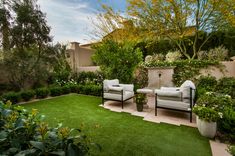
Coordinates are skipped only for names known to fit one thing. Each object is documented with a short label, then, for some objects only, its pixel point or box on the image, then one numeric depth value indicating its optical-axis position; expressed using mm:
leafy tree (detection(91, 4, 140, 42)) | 8602
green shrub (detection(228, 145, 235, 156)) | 1541
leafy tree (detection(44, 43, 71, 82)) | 7519
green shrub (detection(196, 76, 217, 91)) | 5754
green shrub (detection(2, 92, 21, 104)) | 5311
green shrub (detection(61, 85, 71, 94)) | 7143
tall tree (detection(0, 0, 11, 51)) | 5930
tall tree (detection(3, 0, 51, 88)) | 6090
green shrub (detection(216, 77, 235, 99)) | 4728
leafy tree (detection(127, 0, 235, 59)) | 6559
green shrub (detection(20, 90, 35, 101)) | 5761
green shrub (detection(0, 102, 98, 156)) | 984
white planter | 2725
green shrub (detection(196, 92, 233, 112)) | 2928
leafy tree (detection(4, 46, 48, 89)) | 5906
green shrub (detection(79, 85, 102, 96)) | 6576
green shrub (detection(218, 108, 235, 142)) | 2572
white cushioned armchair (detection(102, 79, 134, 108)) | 4730
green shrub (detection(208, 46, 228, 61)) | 6891
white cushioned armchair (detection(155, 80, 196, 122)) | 3523
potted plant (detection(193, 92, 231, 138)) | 2694
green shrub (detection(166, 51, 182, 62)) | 7883
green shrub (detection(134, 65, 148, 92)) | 7594
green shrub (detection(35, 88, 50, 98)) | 6255
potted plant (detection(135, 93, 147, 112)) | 4391
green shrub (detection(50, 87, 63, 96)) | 6749
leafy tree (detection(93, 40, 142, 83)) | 6418
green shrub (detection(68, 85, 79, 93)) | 7420
